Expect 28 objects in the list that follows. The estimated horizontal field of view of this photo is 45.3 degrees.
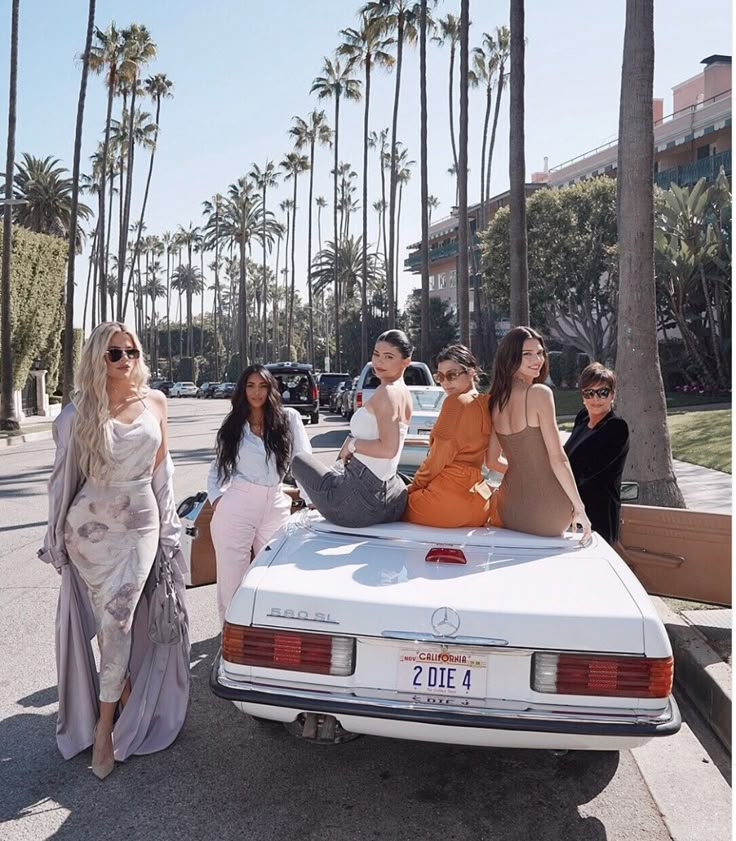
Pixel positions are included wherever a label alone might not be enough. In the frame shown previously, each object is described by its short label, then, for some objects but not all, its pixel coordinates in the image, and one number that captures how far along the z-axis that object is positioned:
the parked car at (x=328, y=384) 41.12
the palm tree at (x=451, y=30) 45.97
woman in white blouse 4.76
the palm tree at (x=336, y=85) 56.66
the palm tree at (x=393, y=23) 41.53
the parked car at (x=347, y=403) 29.40
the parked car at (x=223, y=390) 72.81
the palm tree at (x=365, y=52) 46.16
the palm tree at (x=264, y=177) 81.31
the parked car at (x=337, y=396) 35.37
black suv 28.52
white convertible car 3.17
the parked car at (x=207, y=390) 77.62
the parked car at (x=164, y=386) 81.58
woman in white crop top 4.12
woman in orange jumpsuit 4.21
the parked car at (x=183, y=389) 81.00
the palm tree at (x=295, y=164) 73.12
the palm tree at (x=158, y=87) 55.19
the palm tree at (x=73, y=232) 34.25
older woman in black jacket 5.07
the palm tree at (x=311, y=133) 67.50
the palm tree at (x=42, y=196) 57.78
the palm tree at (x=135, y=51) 42.25
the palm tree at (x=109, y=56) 41.09
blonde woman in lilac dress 3.85
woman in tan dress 4.18
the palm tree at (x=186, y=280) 131.88
